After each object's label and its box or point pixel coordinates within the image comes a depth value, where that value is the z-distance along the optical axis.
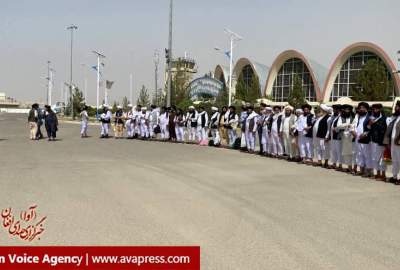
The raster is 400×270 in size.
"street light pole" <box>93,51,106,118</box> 49.50
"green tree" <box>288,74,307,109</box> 48.06
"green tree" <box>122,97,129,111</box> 72.82
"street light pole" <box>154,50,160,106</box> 52.00
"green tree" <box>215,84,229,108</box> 48.05
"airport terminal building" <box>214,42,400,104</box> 50.59
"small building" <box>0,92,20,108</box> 149.46
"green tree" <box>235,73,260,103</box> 51.67
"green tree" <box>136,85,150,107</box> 60.06
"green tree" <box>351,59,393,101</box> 41.88
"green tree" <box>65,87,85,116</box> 68.74
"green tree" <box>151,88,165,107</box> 53.69
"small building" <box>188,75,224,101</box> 51.44
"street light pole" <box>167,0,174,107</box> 26.95
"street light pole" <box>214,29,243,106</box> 38.58
